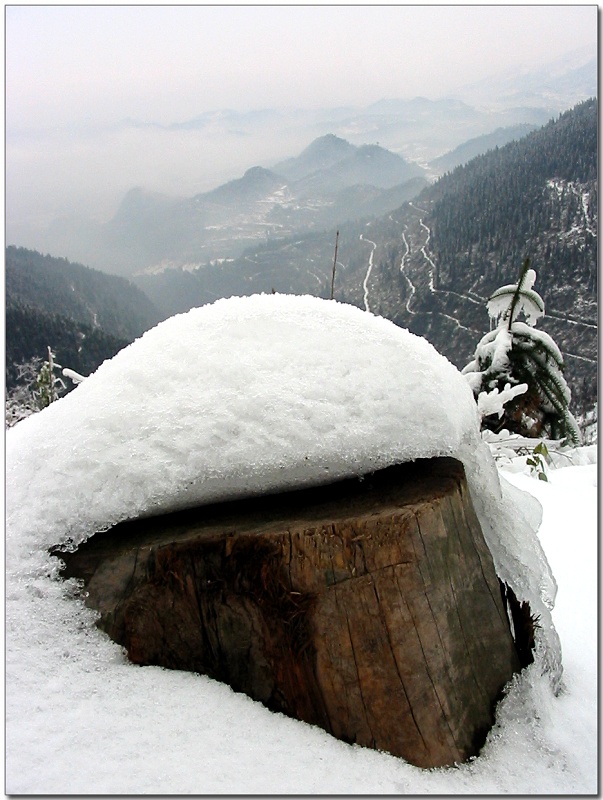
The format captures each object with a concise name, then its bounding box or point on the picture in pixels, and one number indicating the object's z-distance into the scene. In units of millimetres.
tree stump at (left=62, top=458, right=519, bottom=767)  1199
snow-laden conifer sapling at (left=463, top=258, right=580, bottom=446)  5414
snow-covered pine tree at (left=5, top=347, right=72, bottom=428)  9571
